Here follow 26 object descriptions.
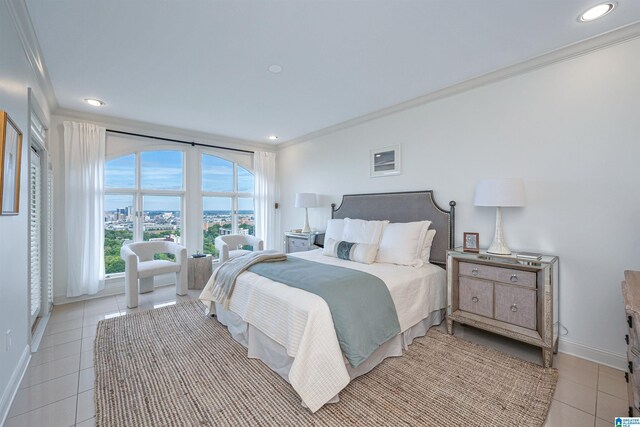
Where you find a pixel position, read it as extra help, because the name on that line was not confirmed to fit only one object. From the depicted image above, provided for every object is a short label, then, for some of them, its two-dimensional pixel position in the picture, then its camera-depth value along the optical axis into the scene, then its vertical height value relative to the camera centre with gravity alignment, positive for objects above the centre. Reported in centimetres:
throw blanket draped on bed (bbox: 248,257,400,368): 195 -69
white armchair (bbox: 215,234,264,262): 451 -56
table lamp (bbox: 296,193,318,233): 471 +21
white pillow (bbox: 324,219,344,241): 389 -24
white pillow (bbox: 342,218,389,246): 345 -24
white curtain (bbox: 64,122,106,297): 378 +9
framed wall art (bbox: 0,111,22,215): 154 +29
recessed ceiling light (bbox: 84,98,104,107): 349 +141
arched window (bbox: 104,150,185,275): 431 +22
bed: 182 -83
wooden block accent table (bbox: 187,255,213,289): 446 -94
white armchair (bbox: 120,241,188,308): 359 -73
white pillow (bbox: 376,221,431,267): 304 -36
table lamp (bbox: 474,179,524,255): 250 +14
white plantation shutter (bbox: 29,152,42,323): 285 -29
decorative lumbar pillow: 311 -45
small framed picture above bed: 376 +71
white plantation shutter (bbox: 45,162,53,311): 342 -31
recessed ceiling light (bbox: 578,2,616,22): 190 +140
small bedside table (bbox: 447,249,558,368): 225 -75
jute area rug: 173 -126
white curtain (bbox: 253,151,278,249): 561 +37
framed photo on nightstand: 283 -31
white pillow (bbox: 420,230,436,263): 319 -38
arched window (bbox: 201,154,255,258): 520 +25
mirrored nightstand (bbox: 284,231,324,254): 460 -49
